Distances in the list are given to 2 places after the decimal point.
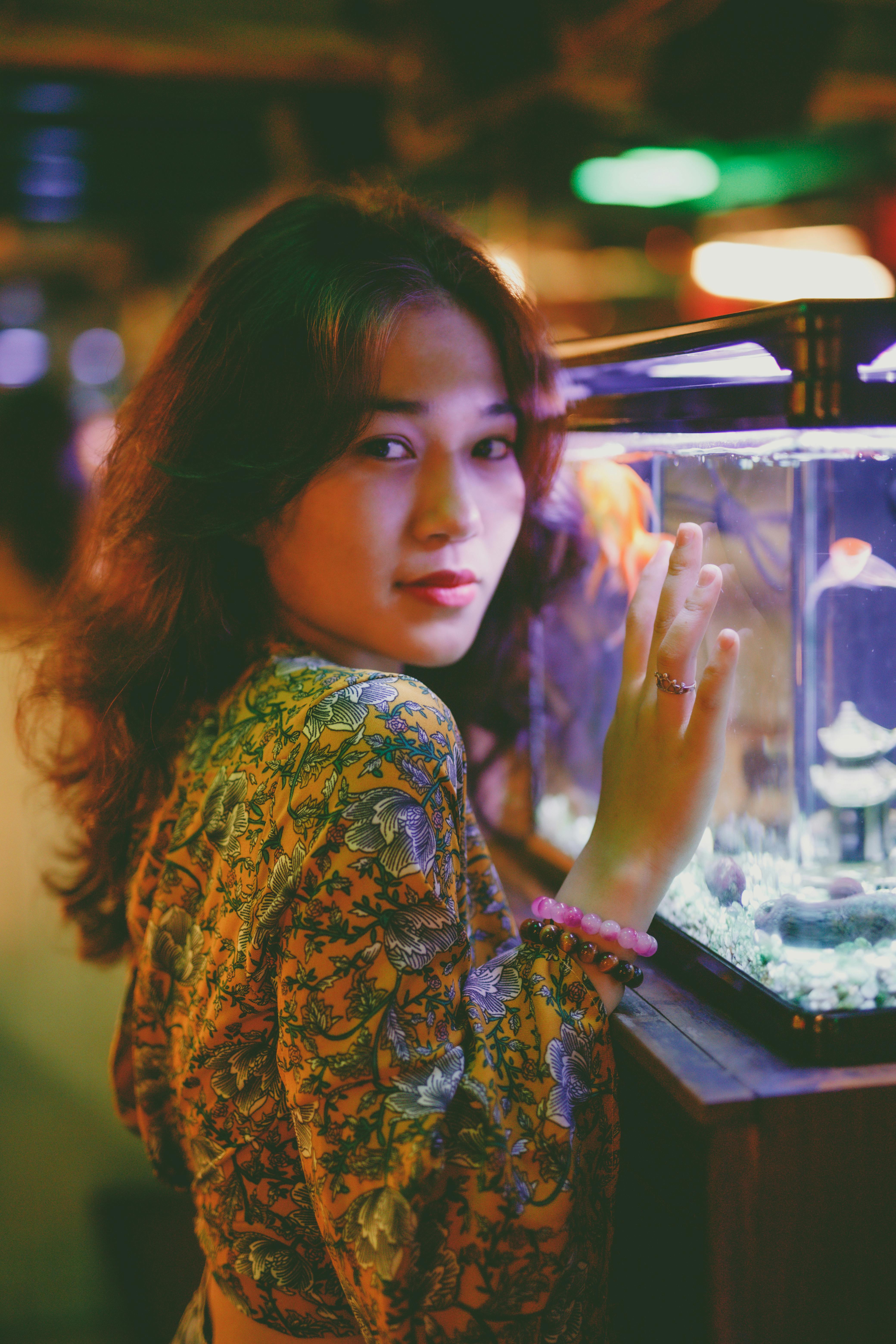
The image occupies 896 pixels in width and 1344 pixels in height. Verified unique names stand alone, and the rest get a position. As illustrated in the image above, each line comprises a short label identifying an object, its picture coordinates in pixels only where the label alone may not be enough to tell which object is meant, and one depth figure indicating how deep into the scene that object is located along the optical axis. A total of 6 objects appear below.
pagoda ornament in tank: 0.81
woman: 0.71
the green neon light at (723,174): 3.70
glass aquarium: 0.74
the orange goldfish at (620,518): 1.05
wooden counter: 0.70
